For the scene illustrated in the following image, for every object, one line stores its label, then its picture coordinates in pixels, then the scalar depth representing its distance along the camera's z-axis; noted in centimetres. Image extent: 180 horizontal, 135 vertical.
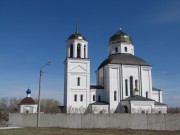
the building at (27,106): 4566
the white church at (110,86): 4519
